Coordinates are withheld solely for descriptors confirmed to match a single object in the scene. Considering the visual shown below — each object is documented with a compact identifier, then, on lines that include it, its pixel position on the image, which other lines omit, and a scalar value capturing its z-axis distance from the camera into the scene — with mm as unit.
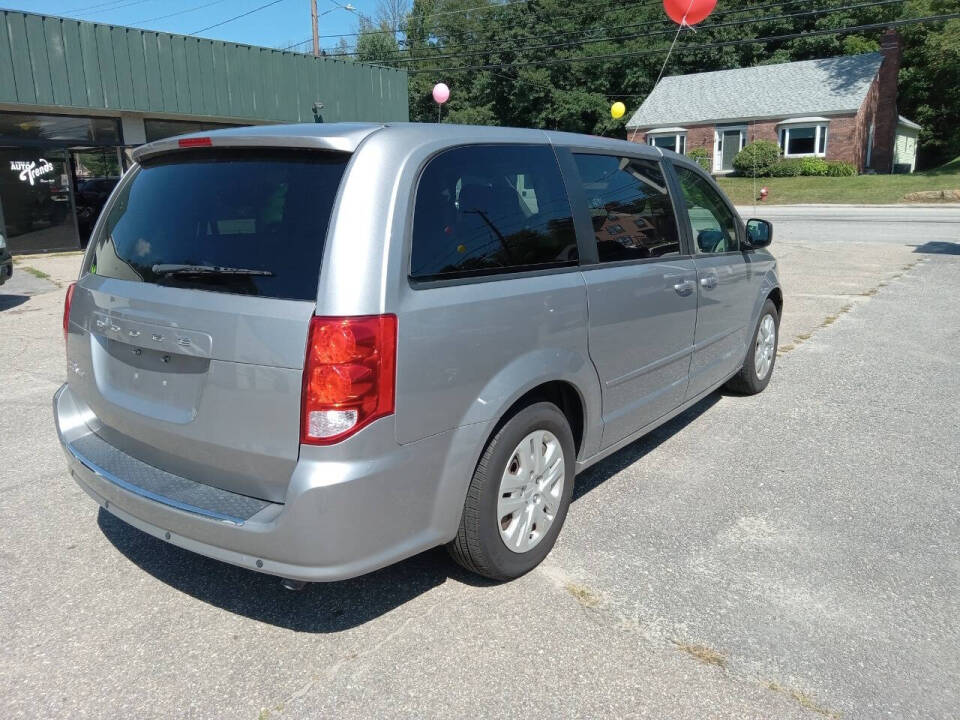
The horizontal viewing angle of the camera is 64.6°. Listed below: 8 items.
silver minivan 2494
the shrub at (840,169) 39062
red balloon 13453
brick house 41906
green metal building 15766
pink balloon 23861
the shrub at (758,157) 40062
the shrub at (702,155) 43469
